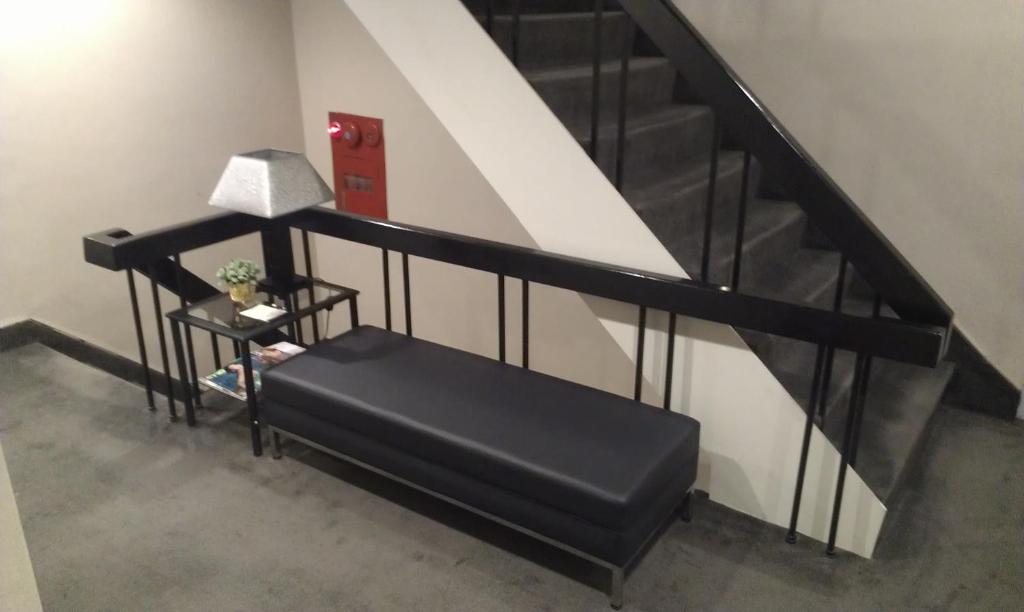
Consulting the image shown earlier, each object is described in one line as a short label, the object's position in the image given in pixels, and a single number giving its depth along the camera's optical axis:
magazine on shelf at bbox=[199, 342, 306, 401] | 2.63
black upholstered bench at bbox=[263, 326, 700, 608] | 1.88
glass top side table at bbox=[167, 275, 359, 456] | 2.50
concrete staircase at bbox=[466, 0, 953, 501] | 2.40
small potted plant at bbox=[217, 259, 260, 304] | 2.57
